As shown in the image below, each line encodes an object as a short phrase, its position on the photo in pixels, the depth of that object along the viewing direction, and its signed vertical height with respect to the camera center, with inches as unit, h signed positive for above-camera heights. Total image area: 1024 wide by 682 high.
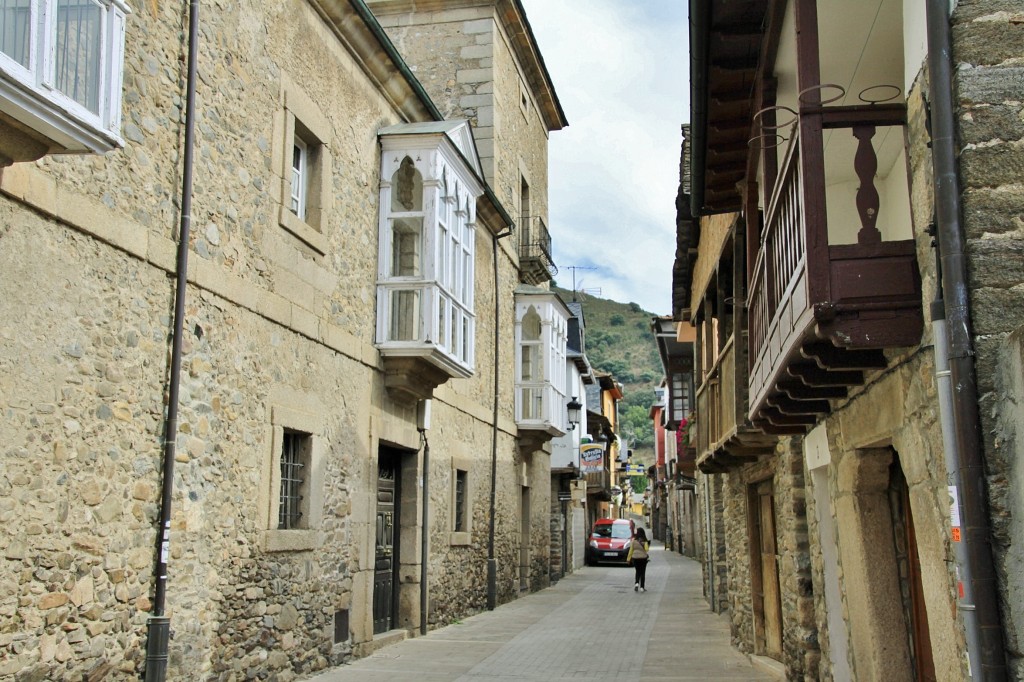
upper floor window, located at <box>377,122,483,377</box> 479.8 +141.6
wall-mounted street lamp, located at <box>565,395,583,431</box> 950.8 +113.7
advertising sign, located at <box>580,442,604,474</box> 1074.7 +75.7
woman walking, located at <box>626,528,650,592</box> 860.6 -24.0
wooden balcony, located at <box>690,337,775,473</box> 378.6 +44.5
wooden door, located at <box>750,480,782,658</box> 424.8 -21.9
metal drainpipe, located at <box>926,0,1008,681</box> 152.9 +27.8
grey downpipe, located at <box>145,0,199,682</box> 282.2 +28.8
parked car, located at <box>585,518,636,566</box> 1373.0 -23.0
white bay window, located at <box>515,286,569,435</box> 813.2 +139.3
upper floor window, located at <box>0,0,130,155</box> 205.8 +100.3
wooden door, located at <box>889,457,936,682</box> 244.1 -10.9
